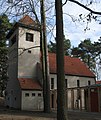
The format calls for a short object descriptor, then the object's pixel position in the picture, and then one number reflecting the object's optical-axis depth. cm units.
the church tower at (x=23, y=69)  3256
